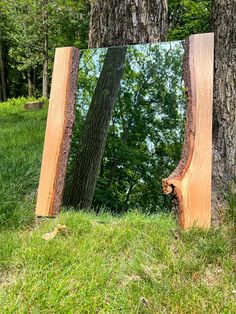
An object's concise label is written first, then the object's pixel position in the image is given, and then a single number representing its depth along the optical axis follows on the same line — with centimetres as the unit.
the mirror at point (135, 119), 251
